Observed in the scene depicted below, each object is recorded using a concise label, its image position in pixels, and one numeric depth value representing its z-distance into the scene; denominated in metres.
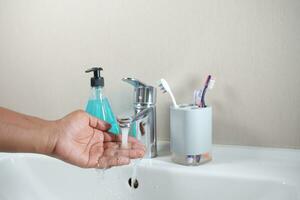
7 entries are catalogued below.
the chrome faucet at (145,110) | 0.69
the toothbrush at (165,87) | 0.67
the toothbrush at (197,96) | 0.68
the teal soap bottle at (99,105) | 0.70
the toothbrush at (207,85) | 0.67
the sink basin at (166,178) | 0.59
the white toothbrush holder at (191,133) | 0.64
